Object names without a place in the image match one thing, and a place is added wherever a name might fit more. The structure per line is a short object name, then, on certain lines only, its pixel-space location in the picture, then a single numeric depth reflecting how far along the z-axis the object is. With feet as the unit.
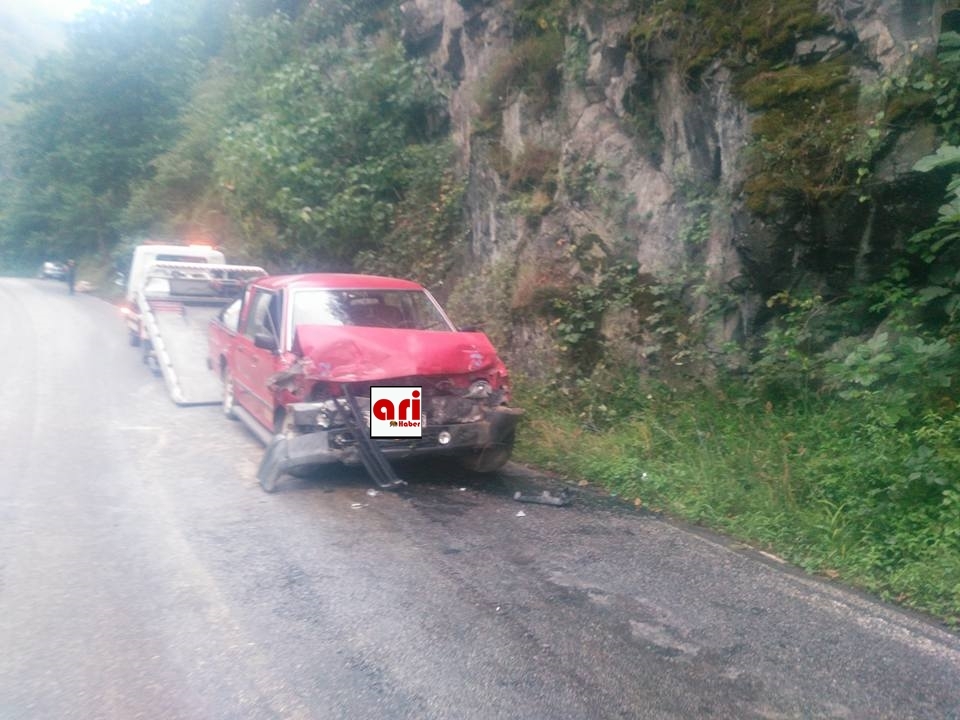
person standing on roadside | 99.30
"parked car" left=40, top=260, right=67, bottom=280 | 112.06
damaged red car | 24.93
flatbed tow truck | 39.65
